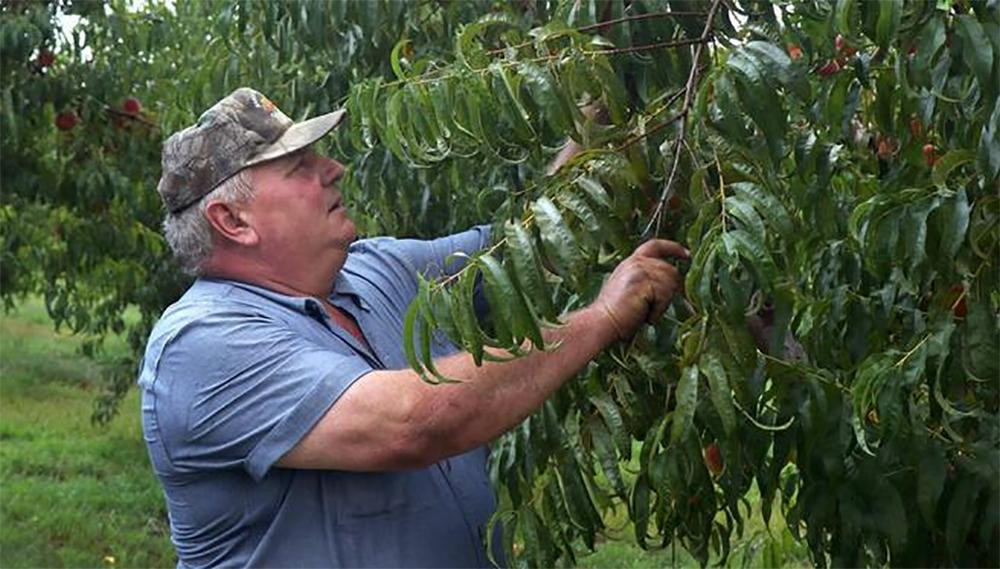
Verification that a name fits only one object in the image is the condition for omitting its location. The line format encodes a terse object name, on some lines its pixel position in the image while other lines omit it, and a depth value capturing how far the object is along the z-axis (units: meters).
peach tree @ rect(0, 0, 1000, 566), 2.08
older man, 2.31
